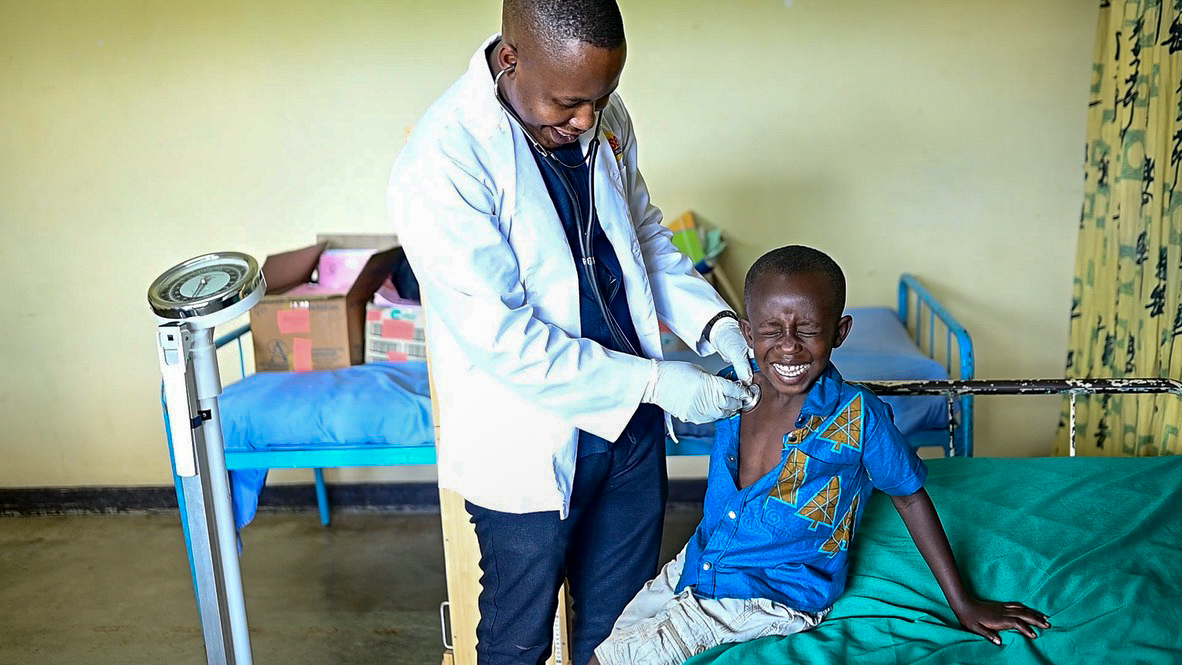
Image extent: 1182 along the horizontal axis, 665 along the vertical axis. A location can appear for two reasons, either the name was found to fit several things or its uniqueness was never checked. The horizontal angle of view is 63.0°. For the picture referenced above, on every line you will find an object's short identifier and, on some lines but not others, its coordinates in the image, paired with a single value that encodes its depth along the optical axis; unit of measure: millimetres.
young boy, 1775
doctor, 1716
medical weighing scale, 1936
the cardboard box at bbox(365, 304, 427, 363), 3689
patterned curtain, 2922
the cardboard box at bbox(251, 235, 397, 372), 3578
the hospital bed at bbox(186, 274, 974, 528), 3225
